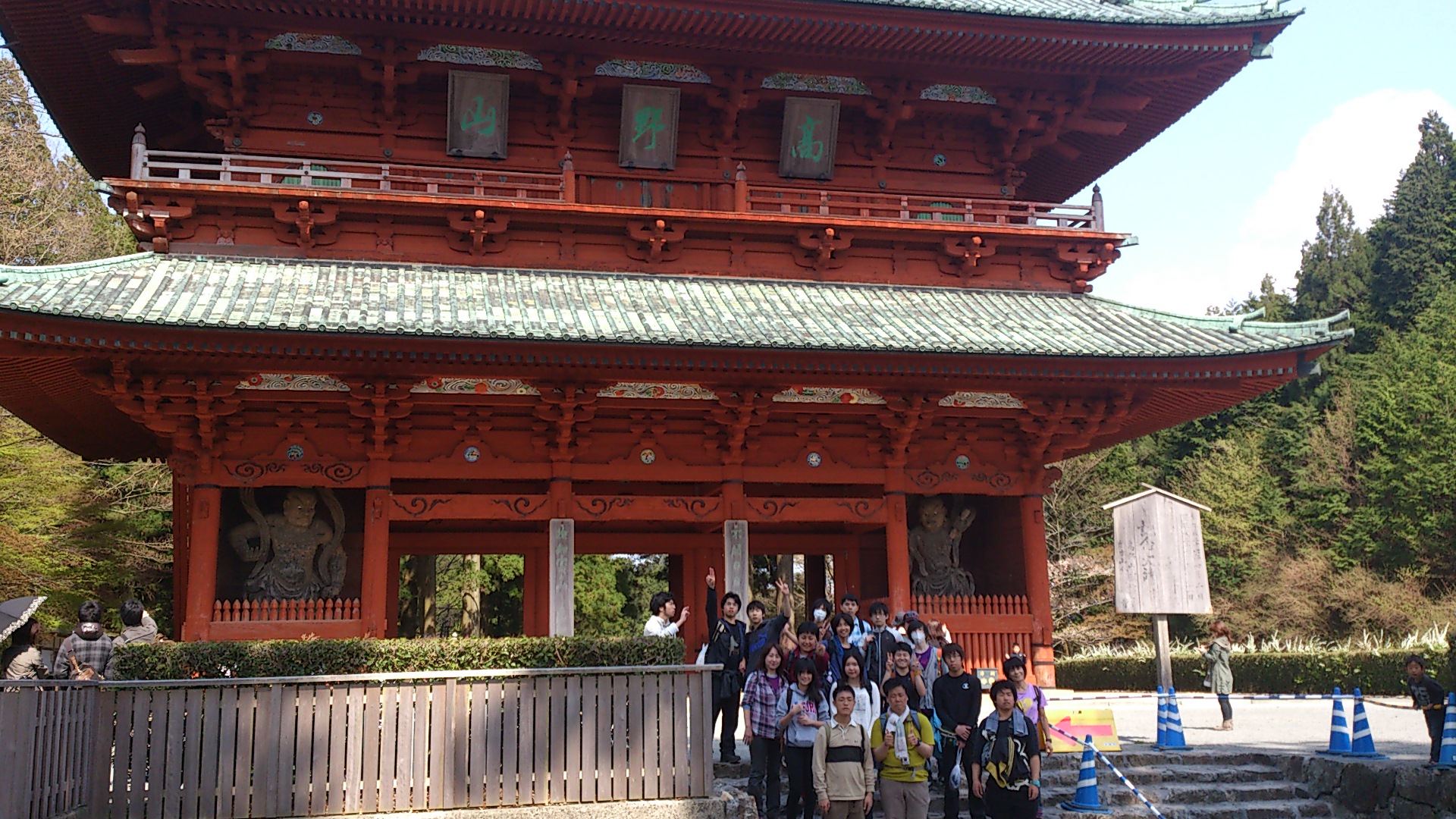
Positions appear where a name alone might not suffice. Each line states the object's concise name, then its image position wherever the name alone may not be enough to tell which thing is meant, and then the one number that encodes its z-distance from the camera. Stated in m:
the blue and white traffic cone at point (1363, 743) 12.63
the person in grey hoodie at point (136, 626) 11.34
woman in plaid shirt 10.32
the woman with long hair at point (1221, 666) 16.84
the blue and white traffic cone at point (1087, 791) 11.48
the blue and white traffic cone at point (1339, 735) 13.03
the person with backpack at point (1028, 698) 9.83
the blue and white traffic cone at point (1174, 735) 13.74
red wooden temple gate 15.02
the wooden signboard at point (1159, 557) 16.19
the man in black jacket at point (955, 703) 10.45
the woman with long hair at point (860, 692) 9.83
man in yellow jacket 9.67
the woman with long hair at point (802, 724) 10.02
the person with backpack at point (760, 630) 11.19
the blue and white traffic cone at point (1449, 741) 11.78
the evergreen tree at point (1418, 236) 51.16
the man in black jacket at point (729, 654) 11.58
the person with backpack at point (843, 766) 9.48
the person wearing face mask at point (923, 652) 11.77
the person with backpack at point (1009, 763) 9.35
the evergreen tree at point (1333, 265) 55.34
